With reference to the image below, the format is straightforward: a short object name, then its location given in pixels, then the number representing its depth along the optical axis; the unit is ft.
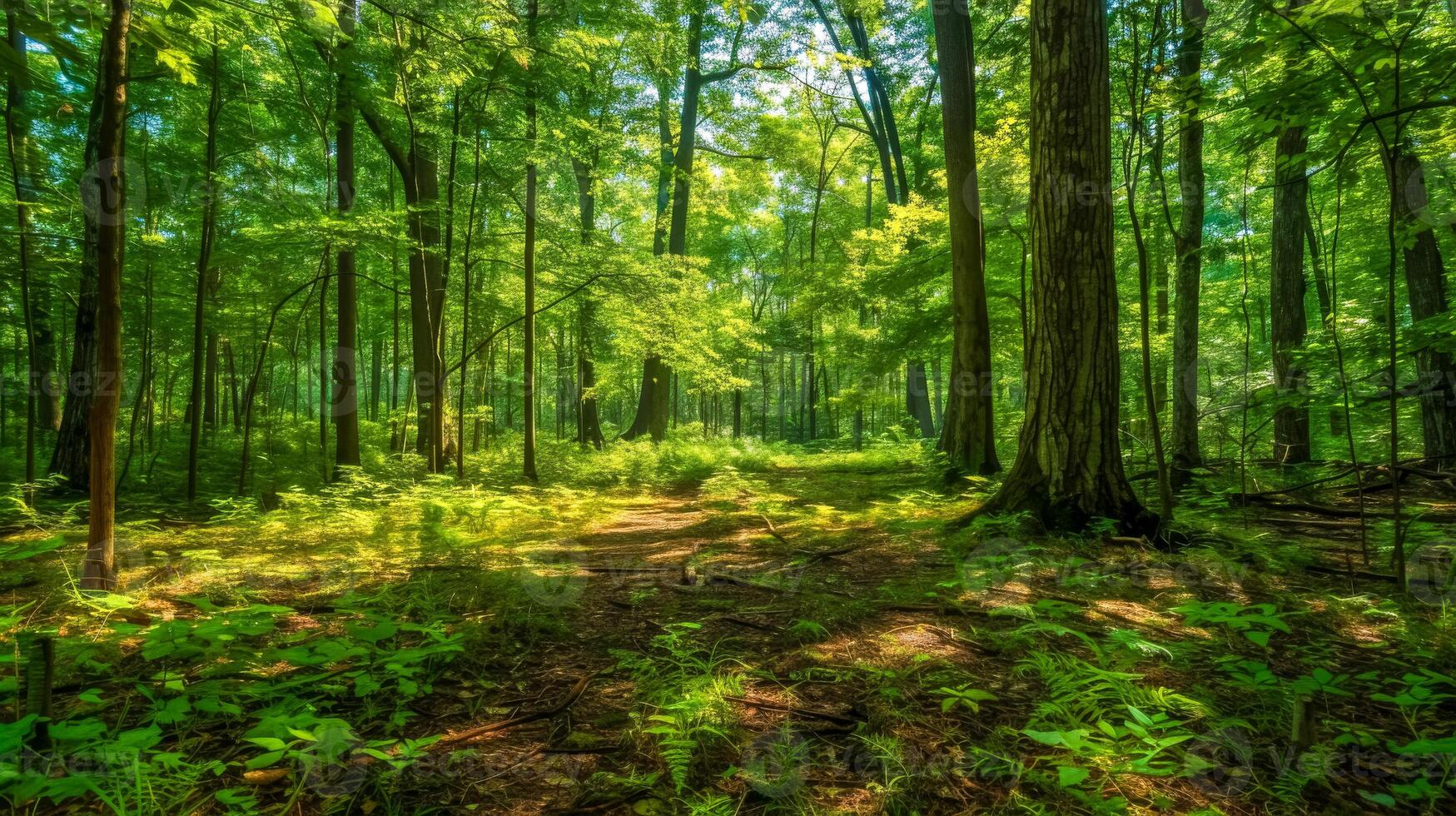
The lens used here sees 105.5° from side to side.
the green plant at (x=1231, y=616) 7.23
